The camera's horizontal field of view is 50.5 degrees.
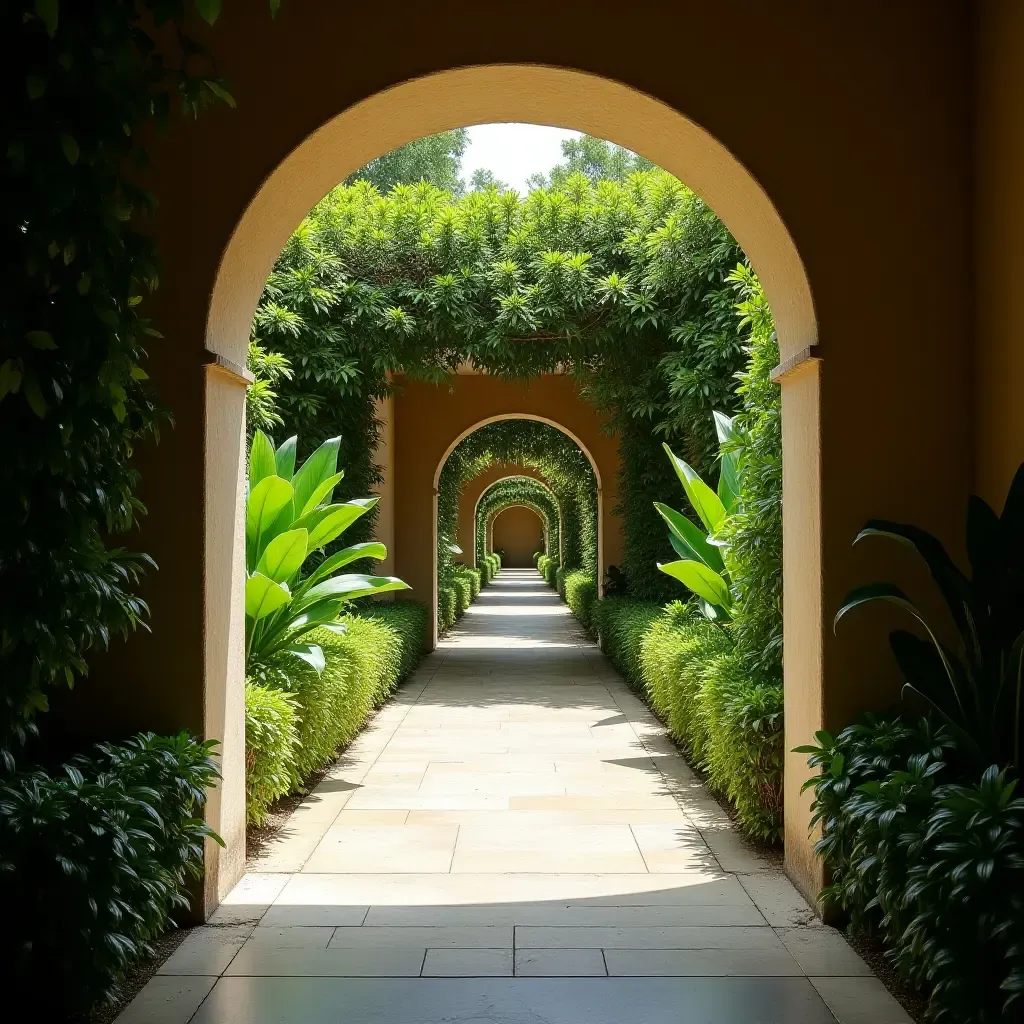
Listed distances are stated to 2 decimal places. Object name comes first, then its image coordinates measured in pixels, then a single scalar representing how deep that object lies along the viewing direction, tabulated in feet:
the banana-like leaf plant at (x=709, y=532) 20.03
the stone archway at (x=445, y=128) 12.61
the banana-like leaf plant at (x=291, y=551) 17.12
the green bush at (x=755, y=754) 15.19
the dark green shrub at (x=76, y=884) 8.58
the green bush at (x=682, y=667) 19.71
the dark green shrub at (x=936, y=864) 7.89
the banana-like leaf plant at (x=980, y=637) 9.78
